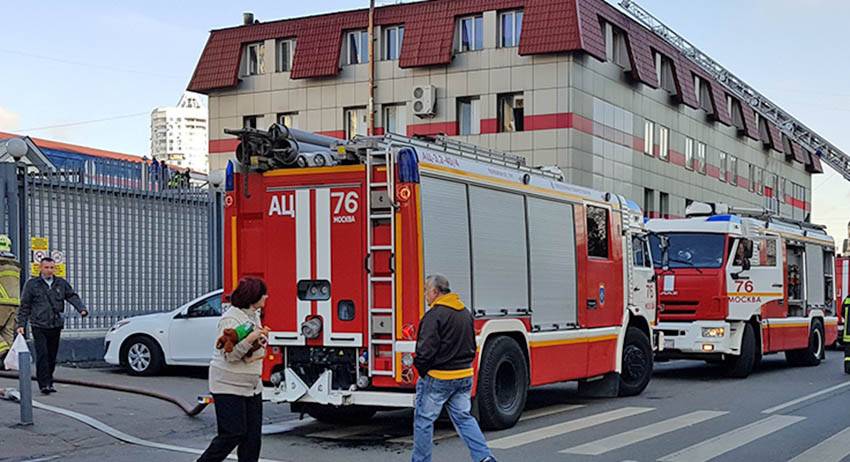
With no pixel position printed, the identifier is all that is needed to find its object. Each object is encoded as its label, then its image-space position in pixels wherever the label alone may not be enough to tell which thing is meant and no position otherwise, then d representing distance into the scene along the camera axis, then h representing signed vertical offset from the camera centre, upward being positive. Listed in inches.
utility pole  1552.7 +308.2
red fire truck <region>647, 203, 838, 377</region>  726.5 -13.4
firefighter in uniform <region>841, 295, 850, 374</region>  757.9 -50.5
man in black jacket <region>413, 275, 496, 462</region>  343.6 -32.0
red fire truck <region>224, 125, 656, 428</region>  418.9 +7.2
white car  629.3 -36.9
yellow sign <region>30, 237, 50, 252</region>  639.1 +23.2
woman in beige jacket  293.7 -30.7
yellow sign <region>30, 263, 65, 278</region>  610.2 +6.4
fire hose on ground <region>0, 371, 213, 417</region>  470.8 -55.7
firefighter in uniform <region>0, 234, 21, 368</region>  506.0 -6.6
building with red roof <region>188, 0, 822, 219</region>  1517.0 +307.3
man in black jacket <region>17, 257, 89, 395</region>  500.7 -16.5
